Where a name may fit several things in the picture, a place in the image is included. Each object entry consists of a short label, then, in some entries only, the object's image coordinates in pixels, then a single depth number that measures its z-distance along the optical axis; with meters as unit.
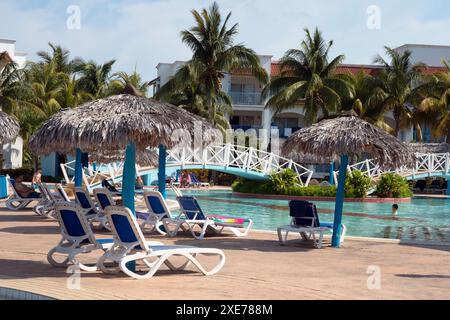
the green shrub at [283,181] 30.31
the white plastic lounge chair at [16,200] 18.83
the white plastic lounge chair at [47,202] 16.16
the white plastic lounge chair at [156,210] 13.57
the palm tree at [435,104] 40.22
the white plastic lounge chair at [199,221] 13.16
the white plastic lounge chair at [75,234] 8.63
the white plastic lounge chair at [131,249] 8.09
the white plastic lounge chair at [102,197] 13.29
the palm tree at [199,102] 40.16
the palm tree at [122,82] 43.16
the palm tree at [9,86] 35.50
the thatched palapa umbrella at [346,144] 12.44
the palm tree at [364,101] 39.97
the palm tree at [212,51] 36.50
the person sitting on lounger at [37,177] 23.23
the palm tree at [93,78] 45.28
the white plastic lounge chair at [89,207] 13.81
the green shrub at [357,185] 29.30
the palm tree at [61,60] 47.00
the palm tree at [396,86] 39.81
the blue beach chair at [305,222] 12.22
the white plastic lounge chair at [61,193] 15.41
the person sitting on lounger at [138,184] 26.14
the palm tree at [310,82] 36.09
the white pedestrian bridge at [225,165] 30.56
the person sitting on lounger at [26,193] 18.91
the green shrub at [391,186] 30.31
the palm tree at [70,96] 41.97
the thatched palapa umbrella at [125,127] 9.22
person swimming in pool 22.20
